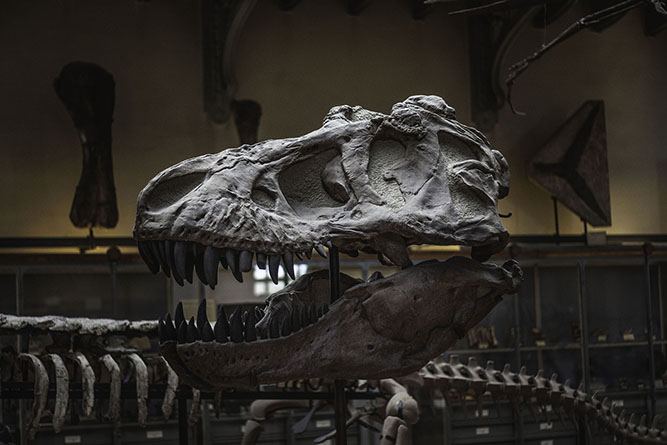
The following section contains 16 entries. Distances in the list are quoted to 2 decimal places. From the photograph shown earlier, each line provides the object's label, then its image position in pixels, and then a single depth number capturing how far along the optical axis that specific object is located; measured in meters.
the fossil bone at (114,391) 5.10
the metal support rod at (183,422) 4.86
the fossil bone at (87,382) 4.96
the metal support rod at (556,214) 10.43
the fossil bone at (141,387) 5.12
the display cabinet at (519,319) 8.22
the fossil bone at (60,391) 4.98
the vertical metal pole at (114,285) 8.33
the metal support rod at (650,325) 9.45
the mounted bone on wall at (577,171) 10.23
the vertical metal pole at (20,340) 7.47
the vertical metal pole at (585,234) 10.15
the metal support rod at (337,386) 3.44
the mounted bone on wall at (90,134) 8.78
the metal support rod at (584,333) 9.38
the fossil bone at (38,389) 4.89
